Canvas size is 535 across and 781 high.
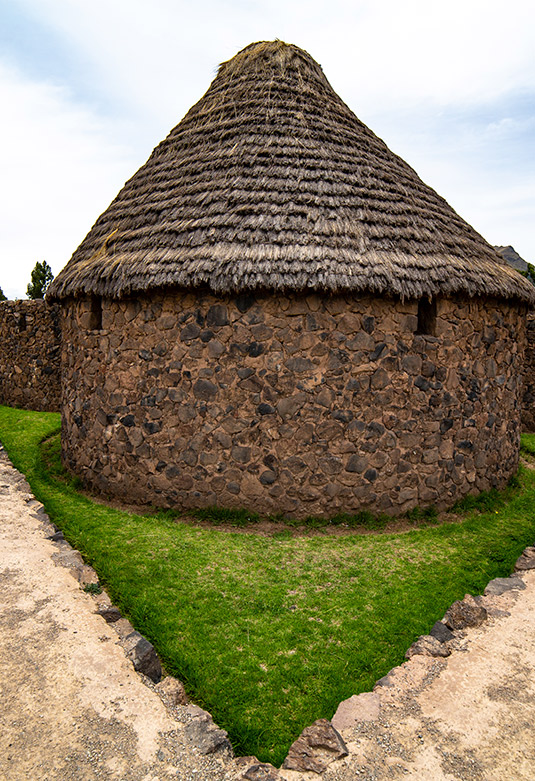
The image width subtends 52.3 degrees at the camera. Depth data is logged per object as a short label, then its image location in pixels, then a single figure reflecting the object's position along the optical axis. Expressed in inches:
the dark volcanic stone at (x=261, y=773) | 107.1
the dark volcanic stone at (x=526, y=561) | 209.5
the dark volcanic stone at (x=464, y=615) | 166.9
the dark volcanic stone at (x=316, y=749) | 110.8
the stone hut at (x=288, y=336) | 240.1
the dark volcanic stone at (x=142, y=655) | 140.0
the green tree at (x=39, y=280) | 1040.2
